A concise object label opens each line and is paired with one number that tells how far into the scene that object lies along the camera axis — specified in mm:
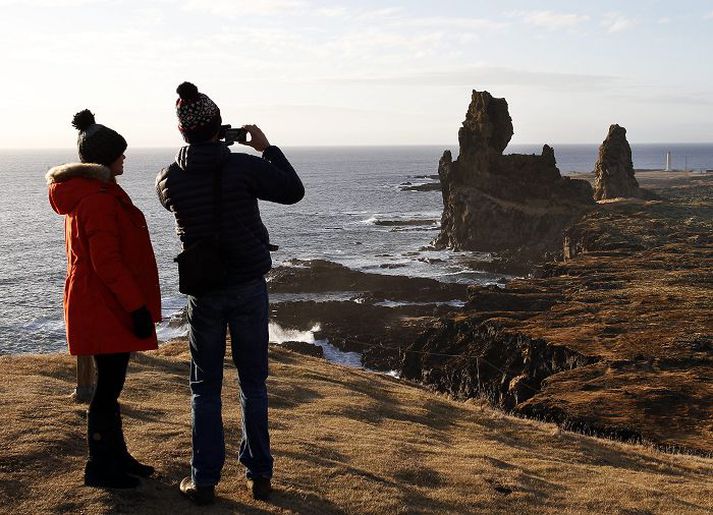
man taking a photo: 5801
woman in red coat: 5805
